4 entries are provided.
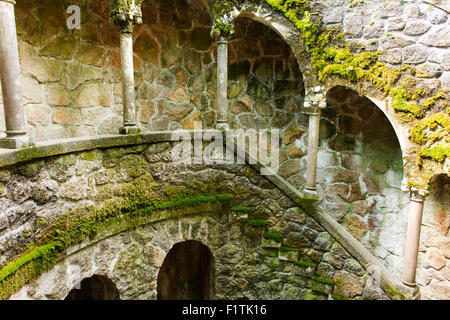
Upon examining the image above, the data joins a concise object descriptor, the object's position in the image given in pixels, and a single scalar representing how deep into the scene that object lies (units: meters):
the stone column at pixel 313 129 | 4.15
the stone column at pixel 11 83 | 2.37
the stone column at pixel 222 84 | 3.99
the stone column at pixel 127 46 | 3.20
